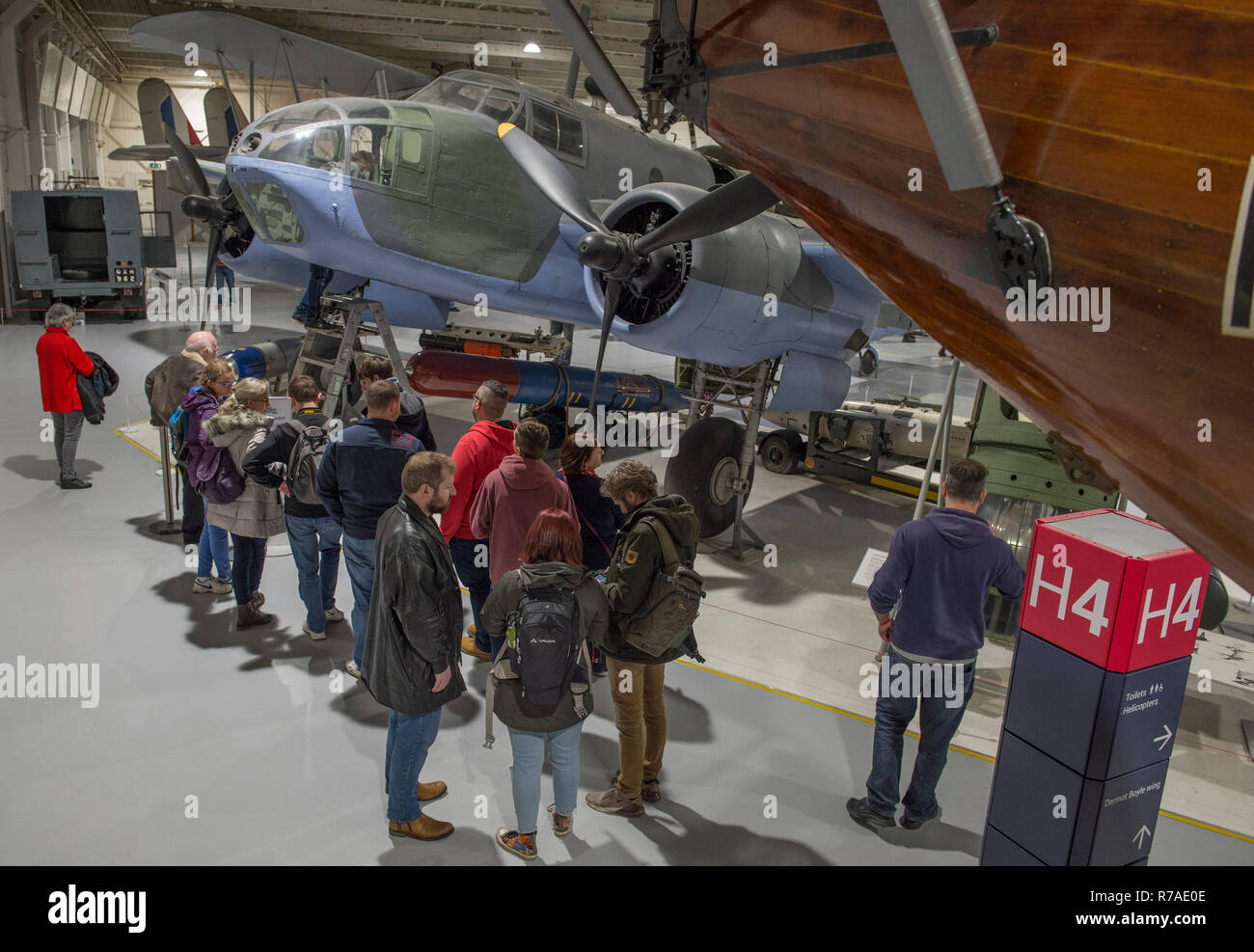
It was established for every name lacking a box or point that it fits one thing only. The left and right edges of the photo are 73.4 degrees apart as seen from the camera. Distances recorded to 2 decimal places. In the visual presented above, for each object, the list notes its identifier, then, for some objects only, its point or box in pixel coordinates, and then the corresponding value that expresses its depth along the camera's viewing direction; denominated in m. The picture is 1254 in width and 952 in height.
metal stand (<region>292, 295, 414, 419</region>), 8.89
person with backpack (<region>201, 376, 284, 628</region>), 6.07
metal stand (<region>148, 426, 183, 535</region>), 7.88
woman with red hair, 3.79
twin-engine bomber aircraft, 6.96
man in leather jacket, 3.93
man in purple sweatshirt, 4.27
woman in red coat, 8.48
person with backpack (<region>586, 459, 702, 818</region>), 4.20
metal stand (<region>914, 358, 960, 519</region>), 5.55
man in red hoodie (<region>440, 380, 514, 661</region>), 5.75
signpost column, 3.36
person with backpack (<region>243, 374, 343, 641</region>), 5.70
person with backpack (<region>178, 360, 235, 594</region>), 6.30
